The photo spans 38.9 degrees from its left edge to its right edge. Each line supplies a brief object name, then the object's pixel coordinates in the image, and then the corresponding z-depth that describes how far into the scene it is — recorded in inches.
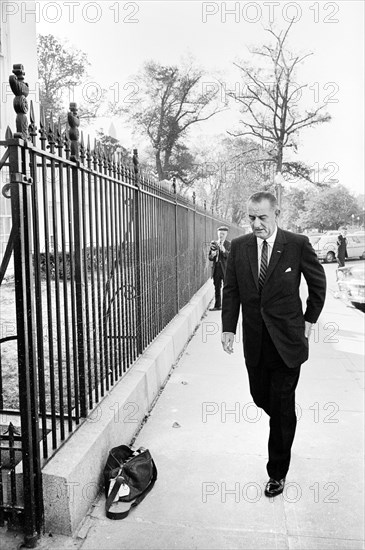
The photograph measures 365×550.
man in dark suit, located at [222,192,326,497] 138.9
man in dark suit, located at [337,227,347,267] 892.0
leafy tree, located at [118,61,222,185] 1579.7
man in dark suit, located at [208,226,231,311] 442.3
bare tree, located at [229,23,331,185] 1310.3
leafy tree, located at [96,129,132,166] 1413.6
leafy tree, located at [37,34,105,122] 1278.3
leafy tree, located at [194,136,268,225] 1445.6
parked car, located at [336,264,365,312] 486.0
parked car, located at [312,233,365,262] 1187.3
